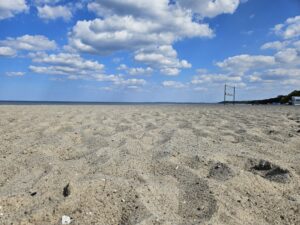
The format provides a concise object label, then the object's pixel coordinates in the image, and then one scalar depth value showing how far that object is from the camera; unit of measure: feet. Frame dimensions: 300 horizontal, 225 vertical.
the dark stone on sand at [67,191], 5.83
